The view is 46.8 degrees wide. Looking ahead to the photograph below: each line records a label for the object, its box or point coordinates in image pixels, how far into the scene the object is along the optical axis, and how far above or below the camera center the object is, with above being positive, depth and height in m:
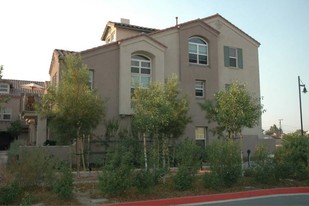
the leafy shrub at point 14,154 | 13.60 -0.61
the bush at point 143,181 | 12.95 -1.49
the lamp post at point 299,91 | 30.98 +4.32
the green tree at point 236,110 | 18.34 +1.54
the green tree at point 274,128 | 116.32 +3.82
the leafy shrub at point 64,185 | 11.93 -1.48
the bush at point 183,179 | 14.06 -1.56
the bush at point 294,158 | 16.53 -0.91
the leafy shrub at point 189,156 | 14.51 -0.66
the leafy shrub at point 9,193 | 11.25 -1.66
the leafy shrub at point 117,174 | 12.34 -1.18
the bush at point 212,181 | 14.38 -1.66
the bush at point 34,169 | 12.84 -1.01
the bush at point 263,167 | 16.03 -1.26
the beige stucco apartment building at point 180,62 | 24.95 +5.99
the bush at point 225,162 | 14.85 -0.94
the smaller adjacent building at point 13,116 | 34.35 +3.12
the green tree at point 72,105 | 16.91 +1.71
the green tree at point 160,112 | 16.80 +1.37
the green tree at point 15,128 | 41.59 +1.49
